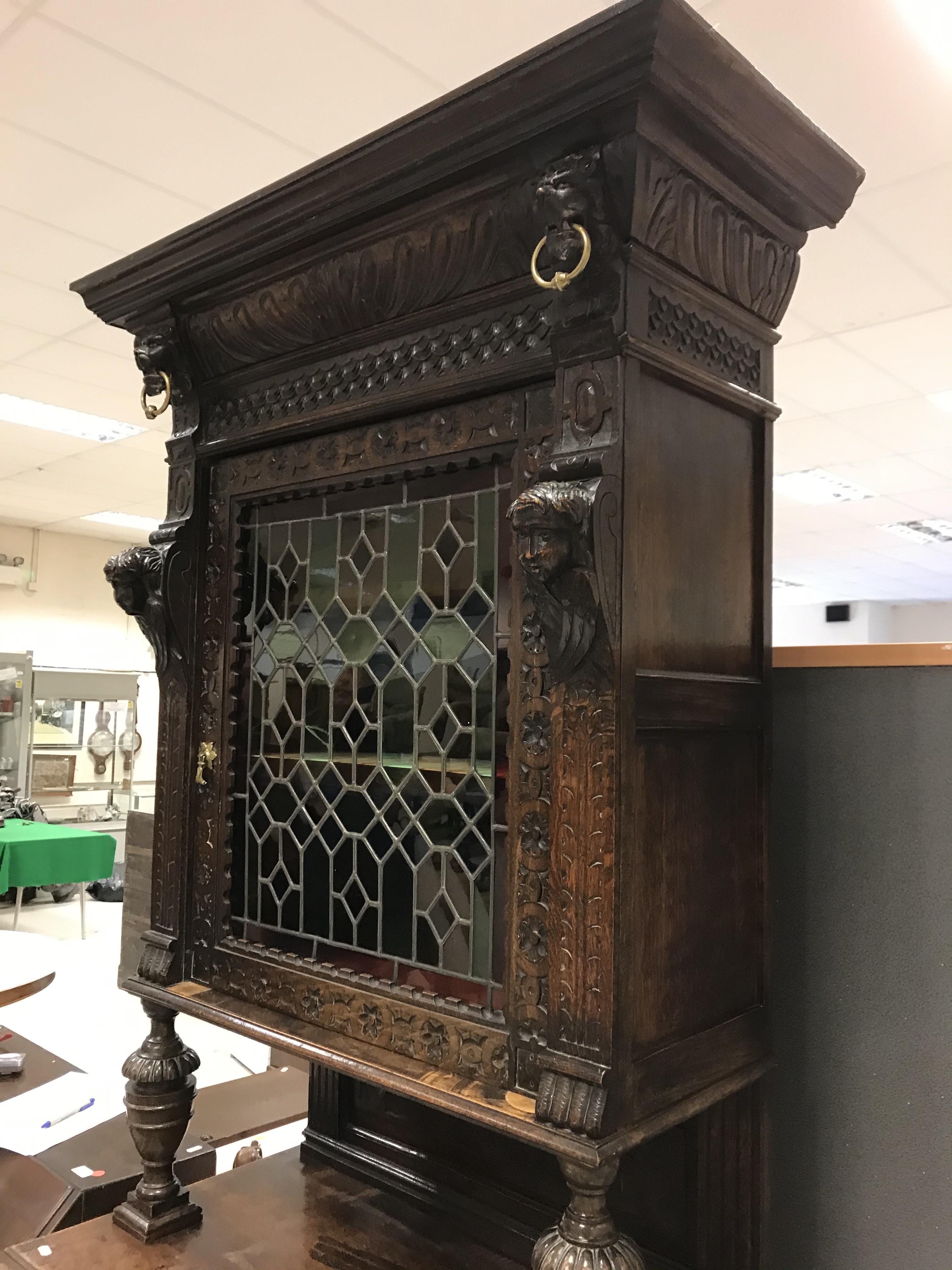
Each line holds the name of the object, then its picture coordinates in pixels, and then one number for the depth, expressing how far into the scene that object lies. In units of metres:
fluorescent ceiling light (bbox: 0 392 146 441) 4.93
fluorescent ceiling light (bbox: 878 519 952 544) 7.21
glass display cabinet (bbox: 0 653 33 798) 6.90
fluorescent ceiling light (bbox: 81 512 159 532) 7.51
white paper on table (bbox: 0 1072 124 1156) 2.19
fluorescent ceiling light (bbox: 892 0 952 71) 1.91
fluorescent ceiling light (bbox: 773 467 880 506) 5.91
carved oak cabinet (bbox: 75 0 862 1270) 0.95
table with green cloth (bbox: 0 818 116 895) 5.14
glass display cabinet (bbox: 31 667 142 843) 7.14
